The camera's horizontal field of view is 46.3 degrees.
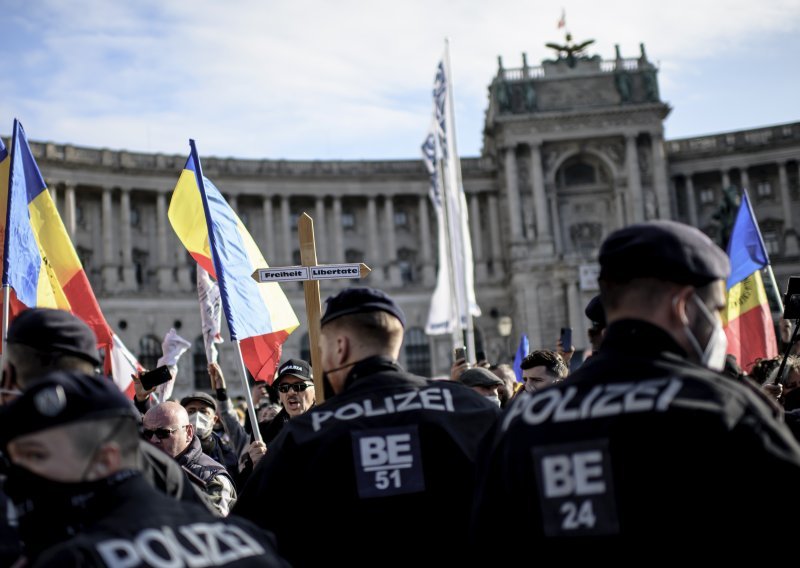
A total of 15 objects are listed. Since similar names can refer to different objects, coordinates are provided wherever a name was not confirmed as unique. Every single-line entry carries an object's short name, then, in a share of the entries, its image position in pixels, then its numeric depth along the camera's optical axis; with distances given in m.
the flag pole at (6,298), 7.83
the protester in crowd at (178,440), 7.36
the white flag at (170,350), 12.79
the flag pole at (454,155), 24.44
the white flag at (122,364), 13.16
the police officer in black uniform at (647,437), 2.89
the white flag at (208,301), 10.59
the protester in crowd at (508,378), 10.45
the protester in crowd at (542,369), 8.87
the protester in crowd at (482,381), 8.40
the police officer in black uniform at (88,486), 3.09
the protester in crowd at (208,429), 10.02
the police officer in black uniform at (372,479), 4.19
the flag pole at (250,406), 7.41
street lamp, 35.88
